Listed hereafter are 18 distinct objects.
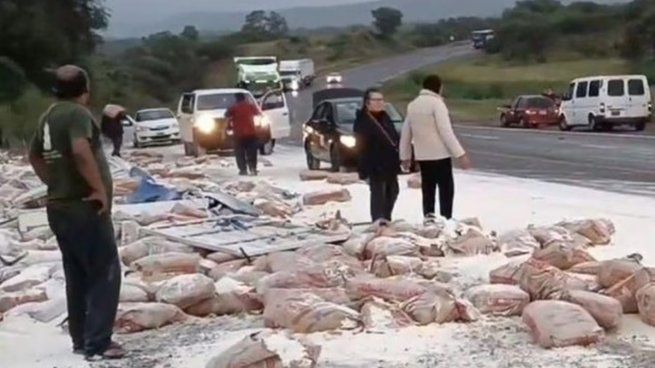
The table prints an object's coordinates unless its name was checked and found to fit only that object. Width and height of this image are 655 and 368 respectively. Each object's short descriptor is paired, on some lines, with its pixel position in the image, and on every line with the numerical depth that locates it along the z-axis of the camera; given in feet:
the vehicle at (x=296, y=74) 266.86
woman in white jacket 44.57
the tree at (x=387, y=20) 469.16
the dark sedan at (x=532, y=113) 158.61
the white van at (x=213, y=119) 104.83
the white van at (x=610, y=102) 136.67
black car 80.43
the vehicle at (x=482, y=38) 350.23
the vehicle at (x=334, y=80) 200.75
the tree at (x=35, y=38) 174.29
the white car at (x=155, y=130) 143.23
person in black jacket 45.29
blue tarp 55.89
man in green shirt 26.11
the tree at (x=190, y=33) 420.19
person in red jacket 81.20
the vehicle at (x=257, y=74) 223.10
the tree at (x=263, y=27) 493.77
